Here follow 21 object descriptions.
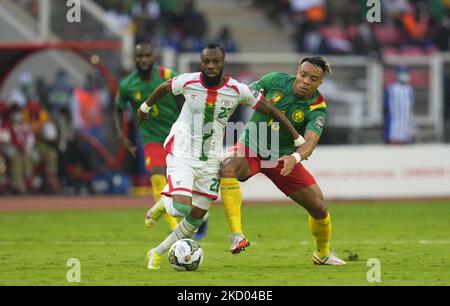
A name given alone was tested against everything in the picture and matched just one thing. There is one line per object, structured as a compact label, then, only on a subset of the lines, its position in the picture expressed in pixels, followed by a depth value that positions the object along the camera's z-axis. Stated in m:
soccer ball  11.16
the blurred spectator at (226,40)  28.27
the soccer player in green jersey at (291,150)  11.84
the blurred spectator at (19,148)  24.19
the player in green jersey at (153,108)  14.29
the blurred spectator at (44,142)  24.59
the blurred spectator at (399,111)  25.50
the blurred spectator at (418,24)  30.12
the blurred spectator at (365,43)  27.91
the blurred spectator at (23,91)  25.45
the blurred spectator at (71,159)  24.66
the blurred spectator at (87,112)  25.48
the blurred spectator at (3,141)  24.25
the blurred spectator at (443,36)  29.70
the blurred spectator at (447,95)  27.69
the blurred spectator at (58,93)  25.55
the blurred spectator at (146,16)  27.89
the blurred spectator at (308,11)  30.11
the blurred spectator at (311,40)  27.94
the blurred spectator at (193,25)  28.58
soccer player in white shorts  11.34
